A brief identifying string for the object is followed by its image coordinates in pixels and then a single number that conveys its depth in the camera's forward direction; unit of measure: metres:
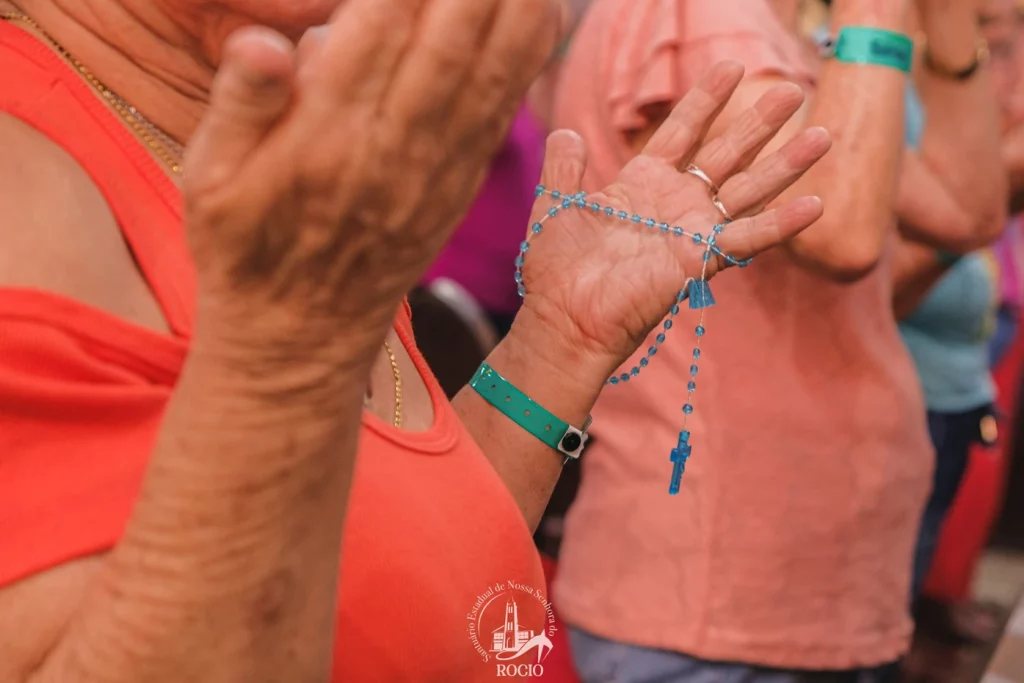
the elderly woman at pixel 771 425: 0.90
